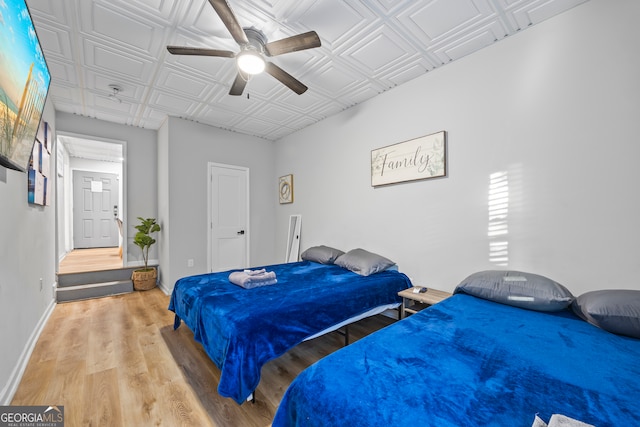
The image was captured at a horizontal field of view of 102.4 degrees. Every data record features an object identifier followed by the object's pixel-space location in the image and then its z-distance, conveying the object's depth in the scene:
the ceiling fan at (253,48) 1.75
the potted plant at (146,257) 4.20
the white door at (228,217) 4.52
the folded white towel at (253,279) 2.46
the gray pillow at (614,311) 1.41
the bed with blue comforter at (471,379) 0.88
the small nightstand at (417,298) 2.45
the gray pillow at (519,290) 1.78
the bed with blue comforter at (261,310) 1.71
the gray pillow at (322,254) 3.55
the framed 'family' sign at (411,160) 2.76
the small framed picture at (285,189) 4.83
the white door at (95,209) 7.19
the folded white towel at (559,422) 0.76
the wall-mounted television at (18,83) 1.25
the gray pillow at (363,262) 2.95
